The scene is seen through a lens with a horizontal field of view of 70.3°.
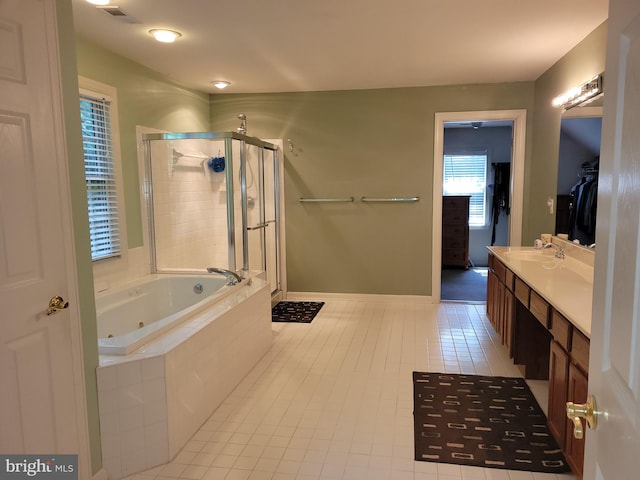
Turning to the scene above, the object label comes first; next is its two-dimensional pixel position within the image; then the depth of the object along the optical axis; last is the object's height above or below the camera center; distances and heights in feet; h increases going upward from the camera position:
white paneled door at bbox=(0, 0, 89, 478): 5.12 -0.62
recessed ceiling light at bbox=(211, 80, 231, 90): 14.96 +3.68
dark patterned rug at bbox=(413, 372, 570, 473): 7.34 -4.29
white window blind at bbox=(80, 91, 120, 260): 10.72 +0.48
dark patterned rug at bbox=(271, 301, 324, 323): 15.12 -4.13
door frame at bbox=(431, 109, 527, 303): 15.47 +1.05
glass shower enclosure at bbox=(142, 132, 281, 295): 12.96 -0.27
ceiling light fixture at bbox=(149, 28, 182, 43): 10.11 +3.60
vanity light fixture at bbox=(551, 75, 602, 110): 9.81 +2.28
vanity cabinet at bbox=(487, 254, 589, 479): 6.31 -2.91
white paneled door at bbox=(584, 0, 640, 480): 2.39 -0.46
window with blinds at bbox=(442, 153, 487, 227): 24.48 +0.61
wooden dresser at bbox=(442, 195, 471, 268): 23.75 -2.08
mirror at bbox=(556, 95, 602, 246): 10.06 +0.42
